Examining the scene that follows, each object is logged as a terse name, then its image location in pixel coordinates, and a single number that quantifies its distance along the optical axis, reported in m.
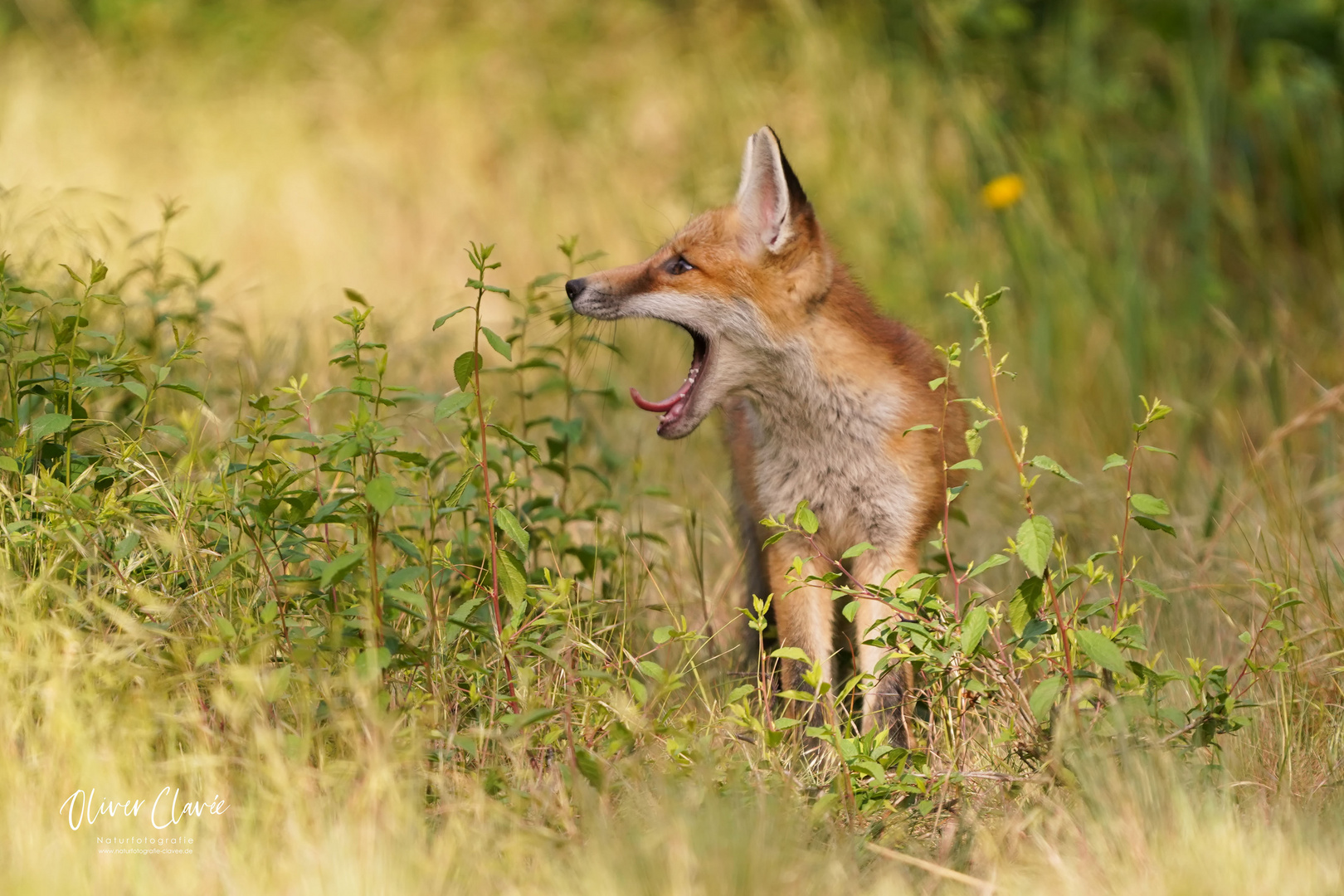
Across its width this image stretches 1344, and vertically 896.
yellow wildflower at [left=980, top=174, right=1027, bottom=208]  12.74
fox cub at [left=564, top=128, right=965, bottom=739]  8.00
